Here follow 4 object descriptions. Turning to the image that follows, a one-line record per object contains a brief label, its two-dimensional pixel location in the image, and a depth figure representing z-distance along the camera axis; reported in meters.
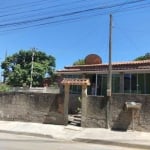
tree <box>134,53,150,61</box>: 23.10
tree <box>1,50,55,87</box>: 23.11
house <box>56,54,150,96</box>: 12.50
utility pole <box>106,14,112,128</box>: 9.48
